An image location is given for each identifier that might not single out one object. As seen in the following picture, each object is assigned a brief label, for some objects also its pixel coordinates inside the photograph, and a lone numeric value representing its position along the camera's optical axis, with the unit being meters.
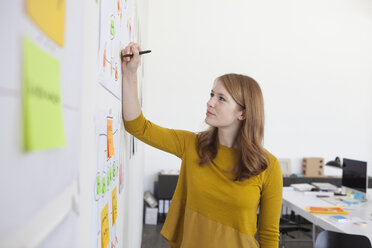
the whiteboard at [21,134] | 0.24
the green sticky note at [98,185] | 0.66
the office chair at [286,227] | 3.38
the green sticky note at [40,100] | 0.27
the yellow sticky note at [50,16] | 0.28
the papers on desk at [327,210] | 2.77
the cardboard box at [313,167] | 4.93
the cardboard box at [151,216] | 4.61
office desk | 2.36
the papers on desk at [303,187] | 3.76
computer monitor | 3.29
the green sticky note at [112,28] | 0.77
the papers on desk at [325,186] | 3.79
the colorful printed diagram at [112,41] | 0.67
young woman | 1.44
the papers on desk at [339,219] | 2.51
